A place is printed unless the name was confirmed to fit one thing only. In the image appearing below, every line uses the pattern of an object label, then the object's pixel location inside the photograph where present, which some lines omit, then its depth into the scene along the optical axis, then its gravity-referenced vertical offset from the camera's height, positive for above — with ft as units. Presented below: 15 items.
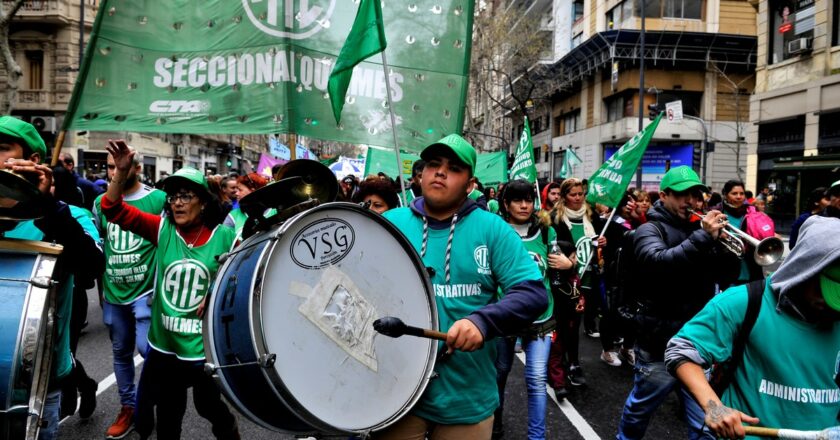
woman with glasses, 10.52 -2.06
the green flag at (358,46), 11.53 +2.94
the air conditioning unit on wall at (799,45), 62.95 +17.21
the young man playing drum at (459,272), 7.67 -0.95
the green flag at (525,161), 29.04 +1.97
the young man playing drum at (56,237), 8.28 -0.70
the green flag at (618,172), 18.86 +0.99
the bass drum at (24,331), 6.56 -1.62
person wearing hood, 6.61 -1.69
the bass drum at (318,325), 5.68 -1.34
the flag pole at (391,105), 11.32 +1.78
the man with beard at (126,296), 13.67 -2.44
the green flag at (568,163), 41.27 +2.62
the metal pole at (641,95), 75.77 +14.24
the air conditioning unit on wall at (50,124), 87.78 +9.57
